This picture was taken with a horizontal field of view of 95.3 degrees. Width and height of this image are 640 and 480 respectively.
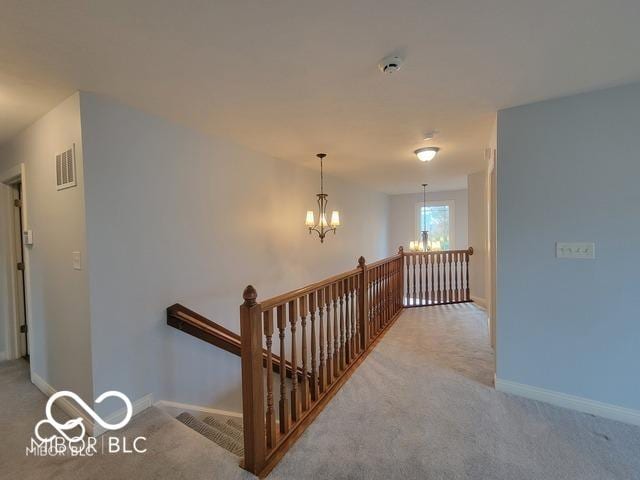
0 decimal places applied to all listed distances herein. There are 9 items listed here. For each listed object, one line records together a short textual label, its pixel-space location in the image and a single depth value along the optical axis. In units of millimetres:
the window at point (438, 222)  7018
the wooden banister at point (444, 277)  5027
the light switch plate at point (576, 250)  2039
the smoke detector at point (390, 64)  1569
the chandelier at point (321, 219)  3676
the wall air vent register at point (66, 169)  1958
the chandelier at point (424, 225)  6902
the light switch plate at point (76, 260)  1954
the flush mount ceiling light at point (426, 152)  3234
